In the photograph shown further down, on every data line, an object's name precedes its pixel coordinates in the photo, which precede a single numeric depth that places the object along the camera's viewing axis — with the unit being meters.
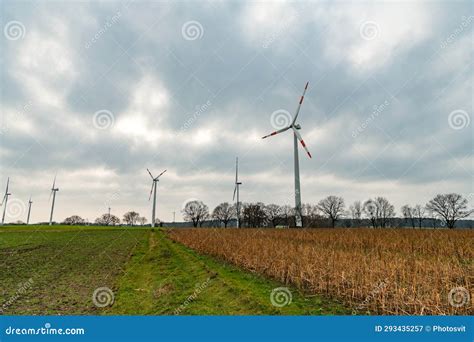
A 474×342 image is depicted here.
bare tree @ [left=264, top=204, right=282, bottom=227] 144.38
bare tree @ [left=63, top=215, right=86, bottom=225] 198.05
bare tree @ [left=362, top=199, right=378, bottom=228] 142.02
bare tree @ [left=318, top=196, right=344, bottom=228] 146.82
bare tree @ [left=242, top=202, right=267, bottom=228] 131.62
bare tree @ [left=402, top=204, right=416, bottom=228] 138.62
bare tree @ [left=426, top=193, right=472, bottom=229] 112.19
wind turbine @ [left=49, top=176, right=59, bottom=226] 113.75
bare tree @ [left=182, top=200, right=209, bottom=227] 161.75
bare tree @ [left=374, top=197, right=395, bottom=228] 141.62
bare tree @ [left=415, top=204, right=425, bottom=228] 134.18
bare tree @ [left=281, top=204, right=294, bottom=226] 145.05
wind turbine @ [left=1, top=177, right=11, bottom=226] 114.32
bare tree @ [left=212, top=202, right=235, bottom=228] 162.26
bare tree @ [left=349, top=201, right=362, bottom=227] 156.11
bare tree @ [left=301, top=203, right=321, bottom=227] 107.91
